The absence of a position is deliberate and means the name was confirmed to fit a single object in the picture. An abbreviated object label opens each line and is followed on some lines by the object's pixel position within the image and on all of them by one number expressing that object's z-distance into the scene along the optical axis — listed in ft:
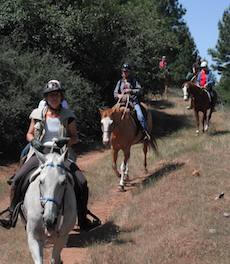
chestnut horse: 41.14
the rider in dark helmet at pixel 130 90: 44.01
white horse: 19.67
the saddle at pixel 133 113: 43.96
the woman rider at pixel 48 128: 24.95
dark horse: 61.41
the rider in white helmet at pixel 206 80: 64.44
